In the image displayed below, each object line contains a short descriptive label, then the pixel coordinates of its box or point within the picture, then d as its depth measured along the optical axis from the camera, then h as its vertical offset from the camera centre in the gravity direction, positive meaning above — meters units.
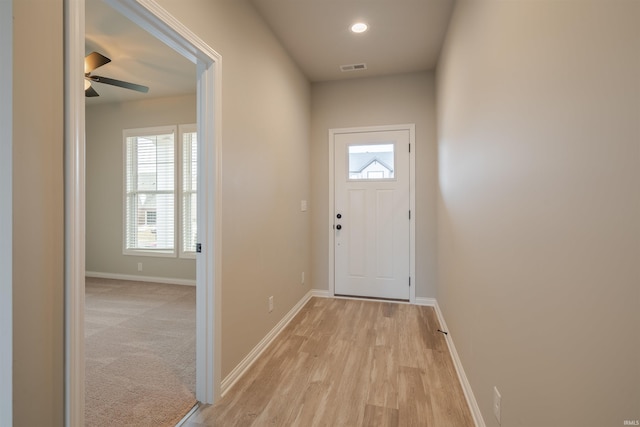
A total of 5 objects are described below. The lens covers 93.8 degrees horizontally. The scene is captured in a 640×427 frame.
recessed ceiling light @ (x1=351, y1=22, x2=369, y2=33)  2.65 +1.67
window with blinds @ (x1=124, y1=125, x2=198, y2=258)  4.59 +0.32
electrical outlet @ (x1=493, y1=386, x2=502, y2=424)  1.31 -0.85
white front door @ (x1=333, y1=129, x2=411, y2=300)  3.70 -0.03
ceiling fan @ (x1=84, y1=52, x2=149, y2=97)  2.72 +1.36
